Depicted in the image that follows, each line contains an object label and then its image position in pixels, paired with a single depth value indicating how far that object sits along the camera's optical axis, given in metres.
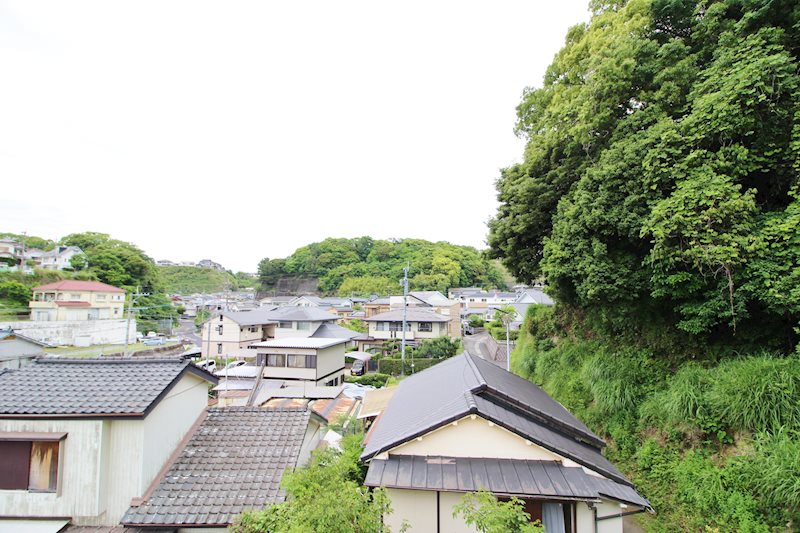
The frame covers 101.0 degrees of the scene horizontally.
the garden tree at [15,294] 36.38
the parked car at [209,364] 31.37
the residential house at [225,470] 5.38
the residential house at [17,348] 19.12
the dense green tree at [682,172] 6.57
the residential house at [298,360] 23.33
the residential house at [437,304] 41.03
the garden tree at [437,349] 30.53
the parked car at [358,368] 29.31
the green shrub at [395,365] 28.94
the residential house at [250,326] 33.50
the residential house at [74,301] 35.53
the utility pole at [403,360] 28.13
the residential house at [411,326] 35.00
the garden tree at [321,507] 3.81
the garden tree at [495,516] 3.79
